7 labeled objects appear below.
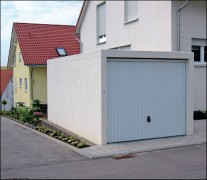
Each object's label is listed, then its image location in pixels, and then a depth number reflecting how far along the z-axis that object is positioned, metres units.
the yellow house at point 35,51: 27.12
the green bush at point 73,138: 10.57
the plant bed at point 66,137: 9.89
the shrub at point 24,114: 15.95
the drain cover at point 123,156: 8.49
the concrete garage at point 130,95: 9.98
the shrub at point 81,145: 9.65
